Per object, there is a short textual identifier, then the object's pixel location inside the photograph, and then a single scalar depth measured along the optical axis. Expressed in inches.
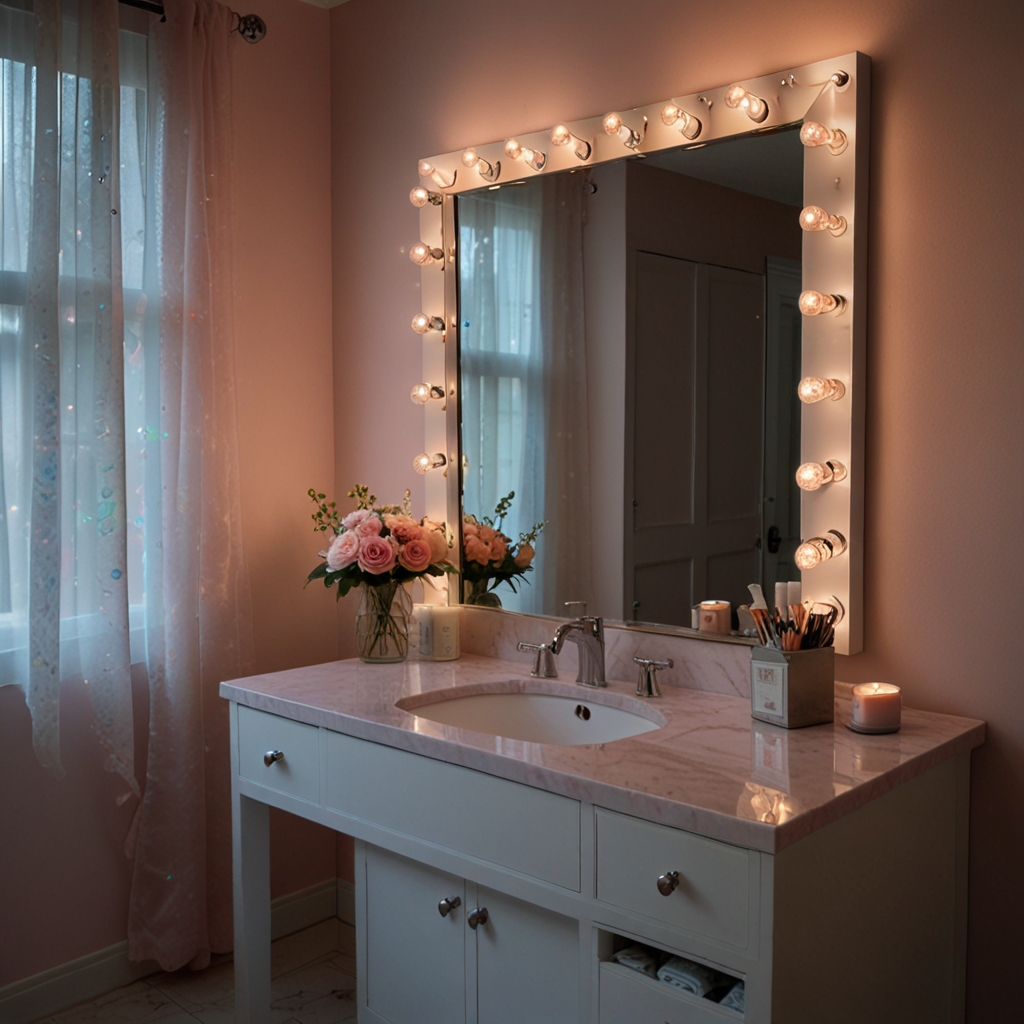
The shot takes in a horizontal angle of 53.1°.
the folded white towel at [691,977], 55.4
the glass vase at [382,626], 90.3
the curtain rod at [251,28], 99.3
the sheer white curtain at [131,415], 85.6
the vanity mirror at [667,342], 70.0
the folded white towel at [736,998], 53.6
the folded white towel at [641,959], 57.9
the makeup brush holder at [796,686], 65.4
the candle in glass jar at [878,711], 63.4
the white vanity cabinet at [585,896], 52.5
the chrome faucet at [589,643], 79.0
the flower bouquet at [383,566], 87.4
